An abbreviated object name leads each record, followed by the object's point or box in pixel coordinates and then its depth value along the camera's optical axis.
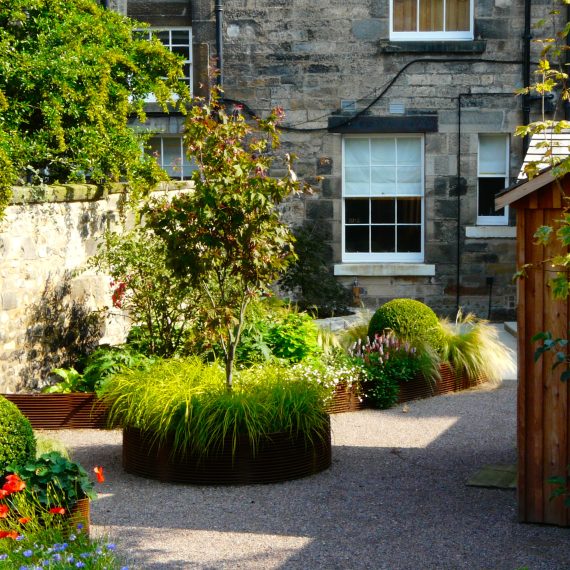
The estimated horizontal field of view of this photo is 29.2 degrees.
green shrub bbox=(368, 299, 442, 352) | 12.88
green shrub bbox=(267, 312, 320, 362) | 12.08
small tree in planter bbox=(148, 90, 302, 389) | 8.72
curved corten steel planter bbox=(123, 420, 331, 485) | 8.48
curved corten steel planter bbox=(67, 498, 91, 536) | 6.64
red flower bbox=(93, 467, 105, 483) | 6.80
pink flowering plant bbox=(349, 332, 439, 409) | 11.73
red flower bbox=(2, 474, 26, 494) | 6.35
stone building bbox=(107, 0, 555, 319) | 17.56
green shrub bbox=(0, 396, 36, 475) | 6.96
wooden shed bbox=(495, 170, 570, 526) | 7.26
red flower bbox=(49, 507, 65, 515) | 6.32
